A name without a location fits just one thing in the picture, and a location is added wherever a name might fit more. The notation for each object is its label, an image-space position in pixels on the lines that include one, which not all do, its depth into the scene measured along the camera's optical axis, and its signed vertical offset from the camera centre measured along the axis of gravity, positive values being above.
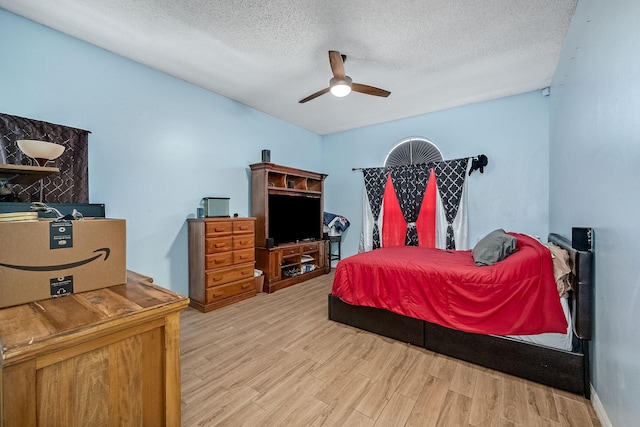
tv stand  3.88 -0.45
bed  1.67 -0.94
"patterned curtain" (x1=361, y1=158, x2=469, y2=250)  3.92 +0.22
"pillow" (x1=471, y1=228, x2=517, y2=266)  2.23 -0.33
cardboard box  0.96 -0.19
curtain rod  3.78 +0.85
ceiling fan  2.37 +1.38
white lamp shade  1.24 +0.32
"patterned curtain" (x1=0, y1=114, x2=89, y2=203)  2.06 +0.47
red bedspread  1.88 -0.65
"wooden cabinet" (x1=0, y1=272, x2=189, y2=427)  0.73 -0.50
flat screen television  4.06 -0.09
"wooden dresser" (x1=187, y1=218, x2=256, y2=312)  3.10 -0.62
